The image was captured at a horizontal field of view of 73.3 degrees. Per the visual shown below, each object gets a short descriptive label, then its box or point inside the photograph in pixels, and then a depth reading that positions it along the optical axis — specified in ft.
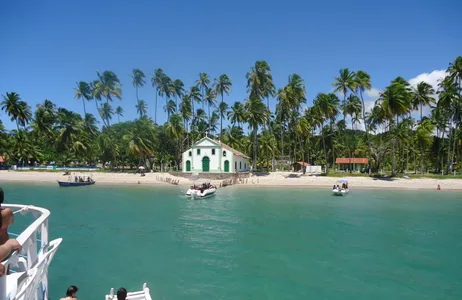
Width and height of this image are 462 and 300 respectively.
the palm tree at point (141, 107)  281.54
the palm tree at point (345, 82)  181.66
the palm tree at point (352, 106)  195.98
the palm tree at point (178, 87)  265.38
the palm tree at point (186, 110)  249.96
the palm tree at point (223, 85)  246.47
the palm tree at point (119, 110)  277.66
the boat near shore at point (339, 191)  127.76
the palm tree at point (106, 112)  252.42
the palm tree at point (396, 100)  163.53
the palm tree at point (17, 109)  228.43
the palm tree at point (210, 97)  257.96
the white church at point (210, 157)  193.47
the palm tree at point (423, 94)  192.75
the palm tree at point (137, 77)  270.51
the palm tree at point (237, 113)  218.59
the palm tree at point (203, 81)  260.01
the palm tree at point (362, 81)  181.47
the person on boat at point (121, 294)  26.25
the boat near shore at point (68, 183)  159.82
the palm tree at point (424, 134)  179.01
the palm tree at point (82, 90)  244.36
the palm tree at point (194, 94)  257.96
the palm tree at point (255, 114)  205.05
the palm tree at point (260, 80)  212.43
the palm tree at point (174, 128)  218.38
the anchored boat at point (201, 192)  115.44
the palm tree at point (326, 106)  187.62
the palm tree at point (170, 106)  266.16
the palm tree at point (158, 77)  263.70
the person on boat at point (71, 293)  26.79
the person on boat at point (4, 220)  14.03
